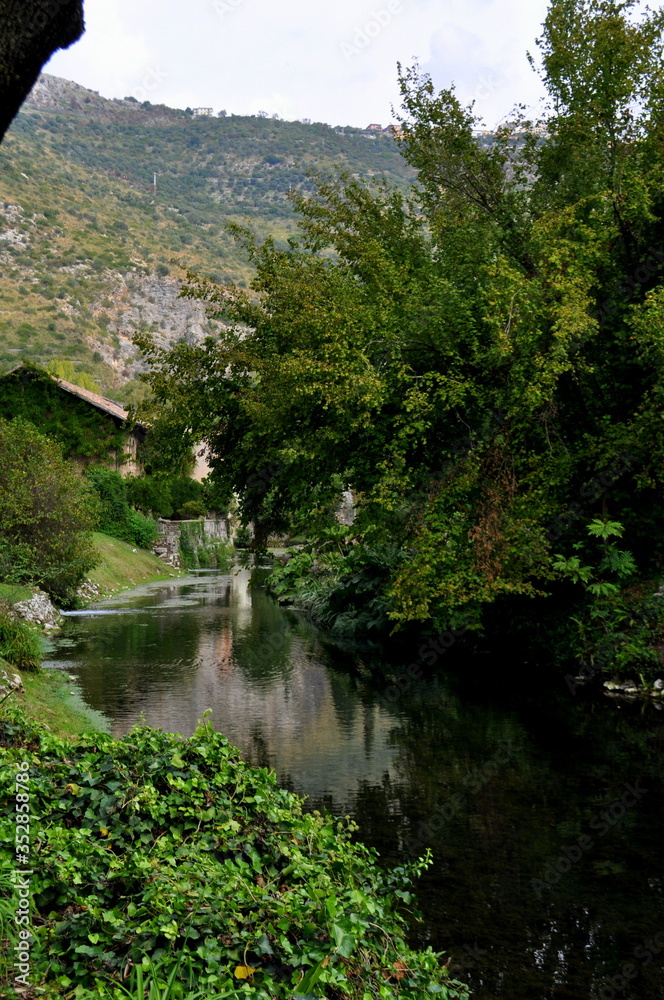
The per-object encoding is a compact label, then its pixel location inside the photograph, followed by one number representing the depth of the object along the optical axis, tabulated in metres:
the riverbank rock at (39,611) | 21.12
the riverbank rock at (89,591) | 29.33
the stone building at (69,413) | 44.53
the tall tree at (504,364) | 14.38
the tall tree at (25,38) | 2.71
